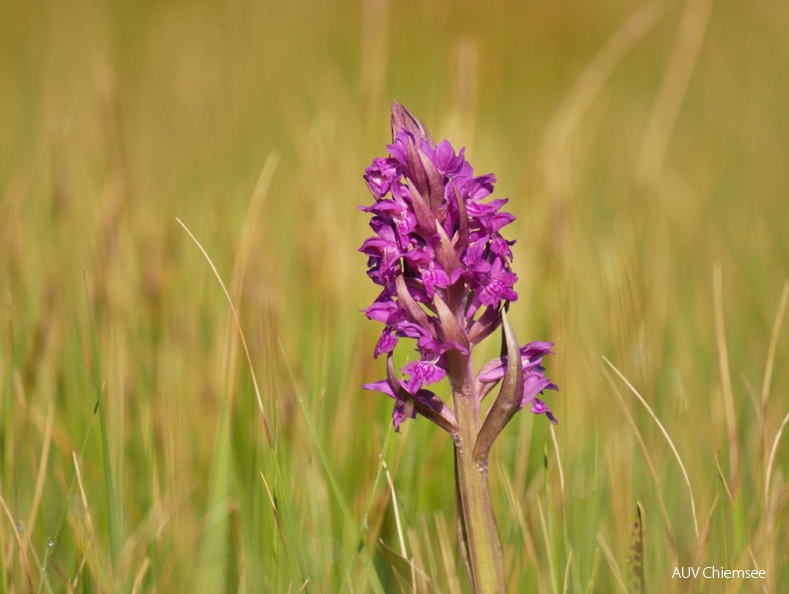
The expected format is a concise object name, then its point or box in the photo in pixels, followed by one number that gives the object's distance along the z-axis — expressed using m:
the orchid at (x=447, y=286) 1.92
